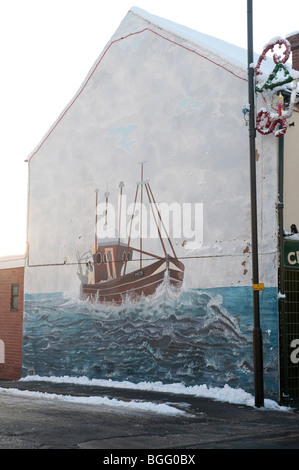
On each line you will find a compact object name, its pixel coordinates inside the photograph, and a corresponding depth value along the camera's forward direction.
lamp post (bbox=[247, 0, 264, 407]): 14.05
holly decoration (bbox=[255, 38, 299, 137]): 14.77
